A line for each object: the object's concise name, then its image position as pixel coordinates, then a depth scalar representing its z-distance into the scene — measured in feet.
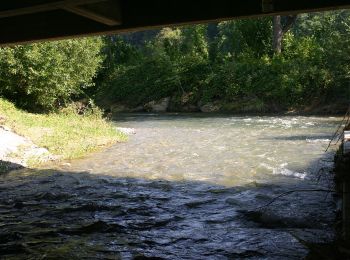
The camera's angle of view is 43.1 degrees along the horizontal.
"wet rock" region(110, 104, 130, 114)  135.13
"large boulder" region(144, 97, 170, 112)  126.82
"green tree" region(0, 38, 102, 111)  77.77
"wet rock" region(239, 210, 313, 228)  24.49
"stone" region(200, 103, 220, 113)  117.60
